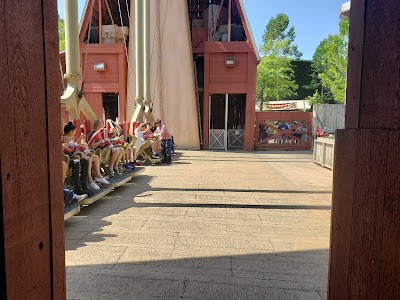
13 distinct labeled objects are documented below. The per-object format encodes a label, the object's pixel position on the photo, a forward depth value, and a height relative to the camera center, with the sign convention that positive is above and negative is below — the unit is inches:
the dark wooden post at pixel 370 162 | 46.0 -6.9
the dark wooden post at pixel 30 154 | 43.8 -5.9
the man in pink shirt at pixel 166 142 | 389.4 -32.2
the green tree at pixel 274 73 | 1109.1 +160.7
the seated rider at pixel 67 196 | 147.7 -38.1
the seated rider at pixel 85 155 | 166.9 -23.0
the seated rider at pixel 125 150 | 258.7 -31.4
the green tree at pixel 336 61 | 883.4 +168.1
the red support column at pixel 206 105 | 588.0 +23.0
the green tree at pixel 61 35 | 821.2 +211.7
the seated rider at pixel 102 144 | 212.7 -19.9
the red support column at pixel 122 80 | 589.0 +67.2
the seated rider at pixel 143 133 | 357.1 -19.0
